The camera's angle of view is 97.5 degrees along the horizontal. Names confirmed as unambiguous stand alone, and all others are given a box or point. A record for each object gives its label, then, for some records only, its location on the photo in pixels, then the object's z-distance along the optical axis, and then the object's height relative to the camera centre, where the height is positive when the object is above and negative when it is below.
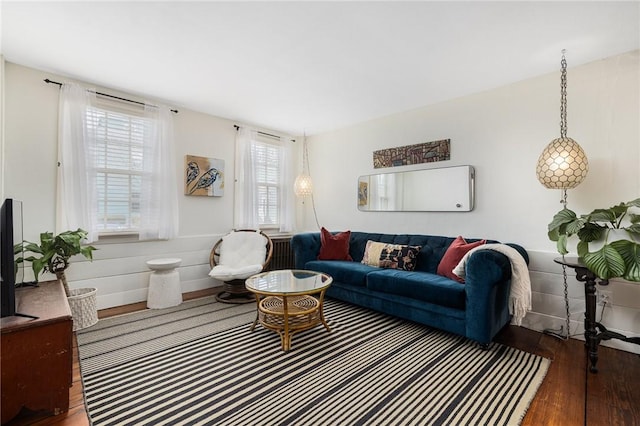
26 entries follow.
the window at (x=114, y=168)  2.90 +0.52
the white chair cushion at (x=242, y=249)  3.81 -0.50
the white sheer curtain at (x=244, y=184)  4.31 +0.45
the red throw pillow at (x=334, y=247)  3.77 -0.46
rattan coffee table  2.31 -0.84
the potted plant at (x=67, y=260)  2.43 -0.40
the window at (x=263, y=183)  4.32 +0.51
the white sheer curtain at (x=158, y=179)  3.42 +0.44
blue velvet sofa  2.22 -0.69
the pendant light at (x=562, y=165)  2.31 +0.40
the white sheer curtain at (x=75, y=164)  2.88 +0.52
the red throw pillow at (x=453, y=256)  2.72 -0.43
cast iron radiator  4.40 -0.67
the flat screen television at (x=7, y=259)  1.42 -0.23
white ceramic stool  3.21 -0.82
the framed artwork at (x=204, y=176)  3.82 +0.53
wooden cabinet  1.33 -0.73
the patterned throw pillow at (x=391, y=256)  3.15 -0.50
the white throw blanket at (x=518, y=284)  2.29 -0.59
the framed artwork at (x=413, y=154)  3.42 +0.77
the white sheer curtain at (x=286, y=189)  4.85 +0.43
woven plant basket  2.58 -0.89
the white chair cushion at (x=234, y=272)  3.32 -0.71
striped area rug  1.53 -1.09
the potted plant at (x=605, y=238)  1.77 -0.20
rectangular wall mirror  3.24 +0.29
